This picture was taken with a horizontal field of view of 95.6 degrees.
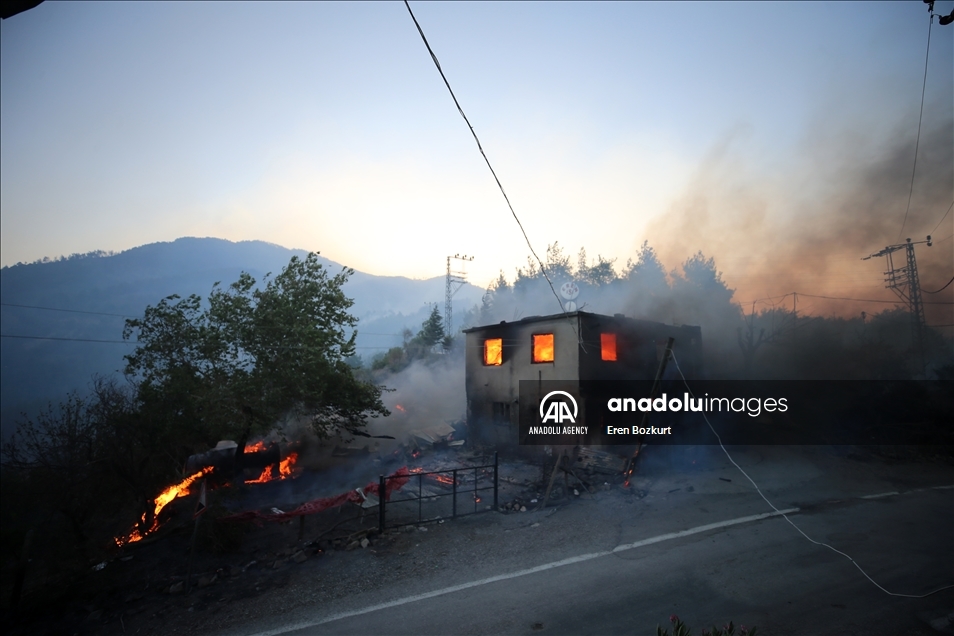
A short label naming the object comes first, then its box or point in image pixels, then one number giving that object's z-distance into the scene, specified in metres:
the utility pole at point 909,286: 17.67
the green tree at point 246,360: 15.16
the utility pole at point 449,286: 50.21
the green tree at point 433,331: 54.69
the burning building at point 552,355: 18.34
